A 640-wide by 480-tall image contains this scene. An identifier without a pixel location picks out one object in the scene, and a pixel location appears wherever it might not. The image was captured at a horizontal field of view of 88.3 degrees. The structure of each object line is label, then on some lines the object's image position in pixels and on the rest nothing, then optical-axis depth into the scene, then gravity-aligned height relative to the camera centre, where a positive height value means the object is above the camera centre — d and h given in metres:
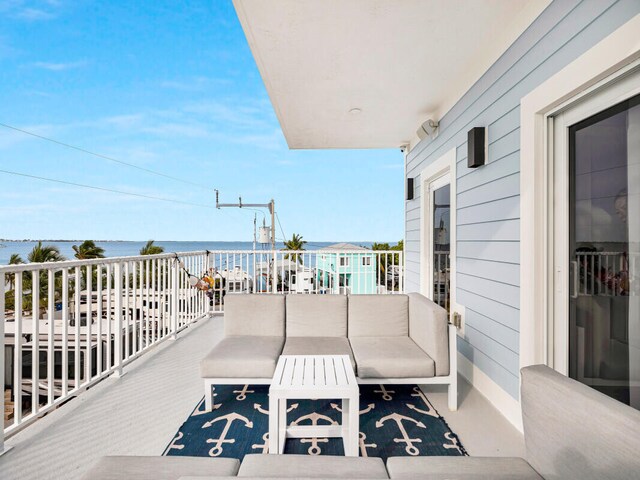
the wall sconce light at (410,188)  4.64 +0.79
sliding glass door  1.44 -0.02
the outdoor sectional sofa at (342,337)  2.29 -0.78
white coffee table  1.68 -0.75
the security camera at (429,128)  3.60 +1.28
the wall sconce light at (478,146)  2.57 +0.76
